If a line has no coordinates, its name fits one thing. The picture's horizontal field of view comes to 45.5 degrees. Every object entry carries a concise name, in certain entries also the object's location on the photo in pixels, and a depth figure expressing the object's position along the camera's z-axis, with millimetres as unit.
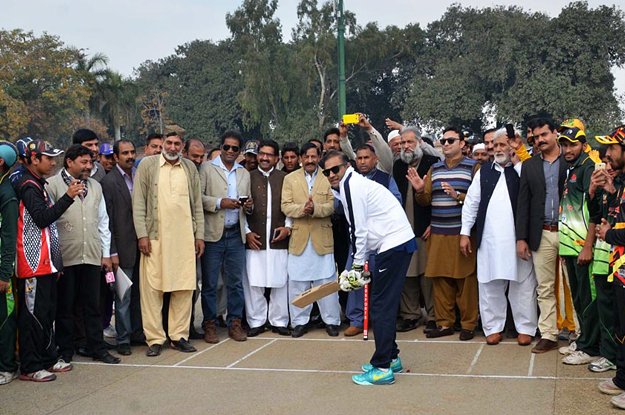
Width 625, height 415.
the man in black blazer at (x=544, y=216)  6840
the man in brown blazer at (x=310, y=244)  7844
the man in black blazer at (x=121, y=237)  7246
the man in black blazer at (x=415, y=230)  7953
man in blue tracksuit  5871
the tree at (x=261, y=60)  45656
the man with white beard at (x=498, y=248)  7137
